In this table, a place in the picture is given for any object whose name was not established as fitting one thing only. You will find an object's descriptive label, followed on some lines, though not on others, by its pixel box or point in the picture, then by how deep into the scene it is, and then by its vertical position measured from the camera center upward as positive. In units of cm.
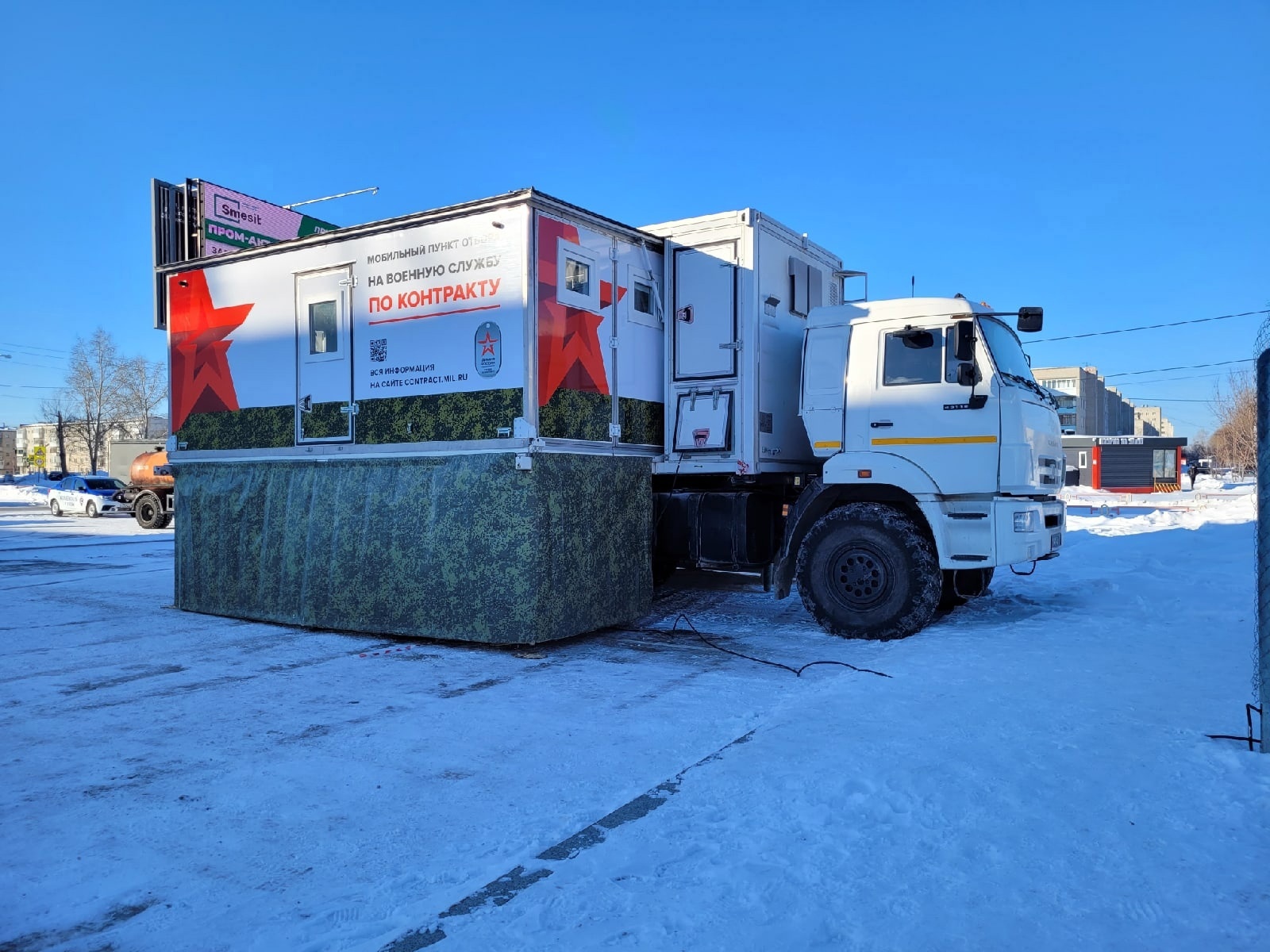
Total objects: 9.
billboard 1730 +484
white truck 757 +12
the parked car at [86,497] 3152 -157
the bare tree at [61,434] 7331 +158
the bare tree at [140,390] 6862 +493
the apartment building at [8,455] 14245 -34
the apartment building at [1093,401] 10962 +724
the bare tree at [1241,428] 5078 +171
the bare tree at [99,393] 6700 +450
